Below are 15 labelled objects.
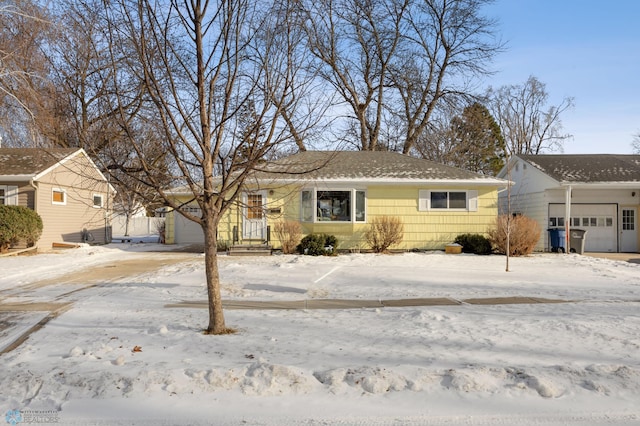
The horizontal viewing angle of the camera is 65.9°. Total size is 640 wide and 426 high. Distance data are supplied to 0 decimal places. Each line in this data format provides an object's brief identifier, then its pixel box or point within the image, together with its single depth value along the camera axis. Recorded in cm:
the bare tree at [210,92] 619
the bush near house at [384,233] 1827
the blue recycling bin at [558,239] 1939
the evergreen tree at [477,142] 3903
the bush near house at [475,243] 1819
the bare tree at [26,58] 1316
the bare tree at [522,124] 4501
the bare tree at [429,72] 3128
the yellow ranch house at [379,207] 1884
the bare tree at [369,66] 3105
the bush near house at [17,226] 1770
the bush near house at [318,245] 1747
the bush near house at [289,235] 1780
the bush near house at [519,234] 1700
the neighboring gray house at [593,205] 2100
